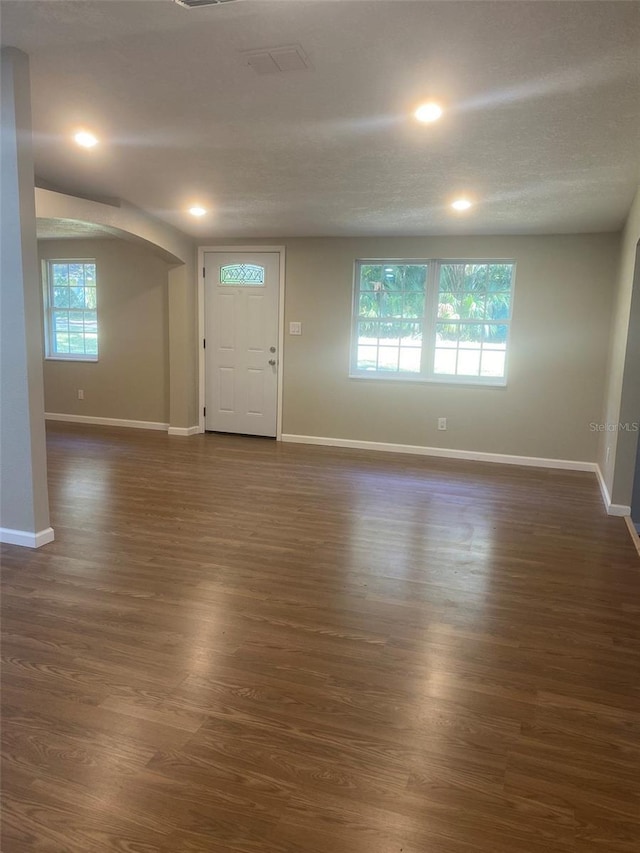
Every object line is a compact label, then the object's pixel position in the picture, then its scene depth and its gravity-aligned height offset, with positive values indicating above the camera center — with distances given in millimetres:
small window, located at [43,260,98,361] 7125 +432
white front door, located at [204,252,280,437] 6352 +95
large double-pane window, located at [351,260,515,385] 5633 +352
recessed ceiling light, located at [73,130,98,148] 3953 +1503
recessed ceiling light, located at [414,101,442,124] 3183 +1428
